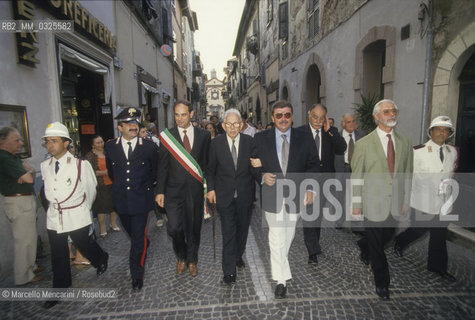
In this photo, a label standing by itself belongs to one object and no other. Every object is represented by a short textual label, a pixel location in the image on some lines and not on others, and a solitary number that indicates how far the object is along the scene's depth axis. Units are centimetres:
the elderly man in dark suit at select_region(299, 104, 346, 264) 391
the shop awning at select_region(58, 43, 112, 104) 538
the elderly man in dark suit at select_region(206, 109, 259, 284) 325
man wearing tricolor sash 345
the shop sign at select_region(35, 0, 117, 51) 476
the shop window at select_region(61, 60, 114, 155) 762
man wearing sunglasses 299
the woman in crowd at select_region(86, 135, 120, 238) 462
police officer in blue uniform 326
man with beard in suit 300
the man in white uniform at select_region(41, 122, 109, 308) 302
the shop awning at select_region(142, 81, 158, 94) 1081
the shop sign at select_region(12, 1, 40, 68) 391
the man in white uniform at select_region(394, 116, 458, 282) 329
